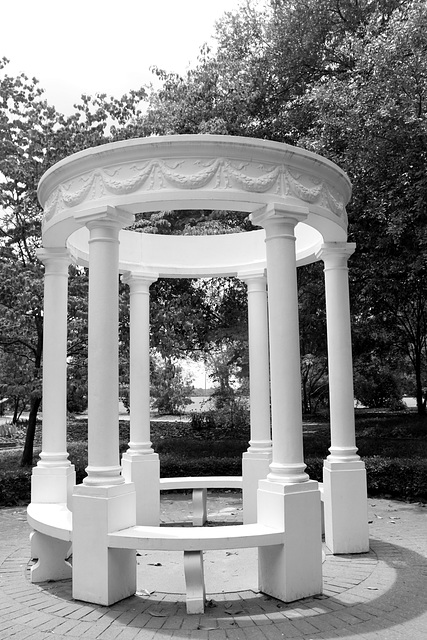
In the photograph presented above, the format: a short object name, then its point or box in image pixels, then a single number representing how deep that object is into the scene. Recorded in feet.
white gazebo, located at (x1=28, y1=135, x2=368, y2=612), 21.97
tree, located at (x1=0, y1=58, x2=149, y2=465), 50.85
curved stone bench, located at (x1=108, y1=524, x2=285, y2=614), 21.06
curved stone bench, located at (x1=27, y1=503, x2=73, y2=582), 24.44
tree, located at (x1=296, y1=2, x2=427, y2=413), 41.75
